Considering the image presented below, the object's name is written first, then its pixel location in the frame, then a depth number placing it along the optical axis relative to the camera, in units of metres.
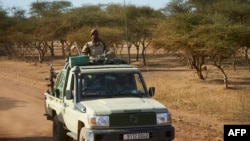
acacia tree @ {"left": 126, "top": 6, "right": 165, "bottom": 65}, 43.25
